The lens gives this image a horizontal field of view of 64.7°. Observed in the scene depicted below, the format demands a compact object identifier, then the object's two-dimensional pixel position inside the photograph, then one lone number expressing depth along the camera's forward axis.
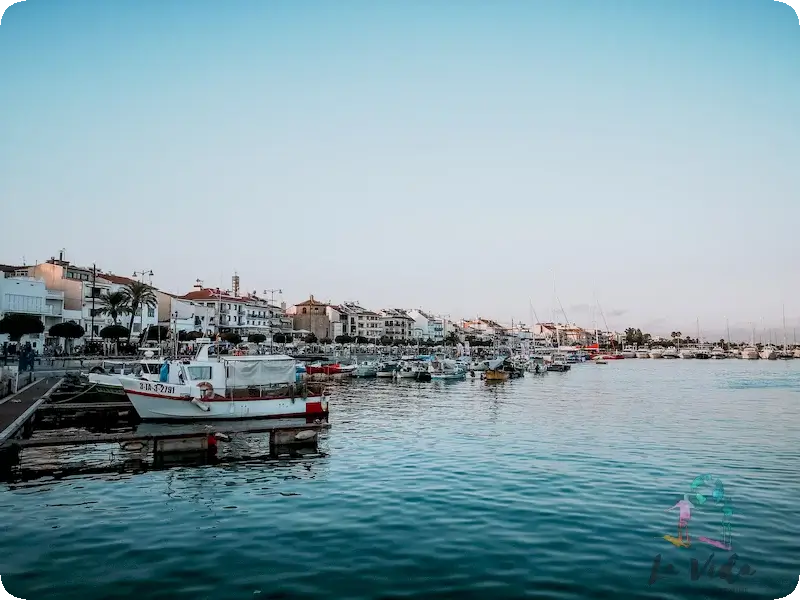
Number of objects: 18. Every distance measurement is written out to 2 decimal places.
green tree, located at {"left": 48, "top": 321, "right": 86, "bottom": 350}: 72.00
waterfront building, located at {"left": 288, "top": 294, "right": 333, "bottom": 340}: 181.12
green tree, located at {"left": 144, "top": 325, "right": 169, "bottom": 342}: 103.81
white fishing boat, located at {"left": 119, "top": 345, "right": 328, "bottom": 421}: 37.12
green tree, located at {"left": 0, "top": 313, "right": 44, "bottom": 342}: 63.66
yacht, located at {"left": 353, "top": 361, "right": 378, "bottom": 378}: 92.56
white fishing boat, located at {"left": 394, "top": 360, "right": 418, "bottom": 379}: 90.12
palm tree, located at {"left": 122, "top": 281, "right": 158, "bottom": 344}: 90.06
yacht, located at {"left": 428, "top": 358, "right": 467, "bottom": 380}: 89.44
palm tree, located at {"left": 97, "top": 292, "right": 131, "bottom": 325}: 90.12
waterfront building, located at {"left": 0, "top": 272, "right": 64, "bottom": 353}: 77.75
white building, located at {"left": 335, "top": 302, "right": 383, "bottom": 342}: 190.12
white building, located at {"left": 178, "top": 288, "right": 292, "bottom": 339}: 135.12
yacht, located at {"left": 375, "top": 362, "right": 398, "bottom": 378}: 92.44
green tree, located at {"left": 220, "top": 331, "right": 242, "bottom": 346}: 99.38
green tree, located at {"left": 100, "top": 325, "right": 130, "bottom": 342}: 75.94
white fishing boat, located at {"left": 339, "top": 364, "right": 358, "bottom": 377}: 94.19
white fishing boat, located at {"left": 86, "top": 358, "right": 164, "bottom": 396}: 43.38
